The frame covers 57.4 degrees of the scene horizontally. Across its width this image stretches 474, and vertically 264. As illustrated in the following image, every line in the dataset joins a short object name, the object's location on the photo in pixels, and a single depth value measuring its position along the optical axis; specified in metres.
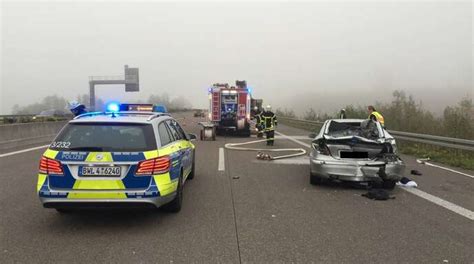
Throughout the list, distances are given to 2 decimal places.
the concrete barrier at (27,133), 16.08
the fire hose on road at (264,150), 13.15
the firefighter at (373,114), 12.47
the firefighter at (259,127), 23.01
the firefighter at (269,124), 17.88
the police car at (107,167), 5.53
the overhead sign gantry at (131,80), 62.28
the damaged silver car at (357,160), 8.04
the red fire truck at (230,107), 23.44
